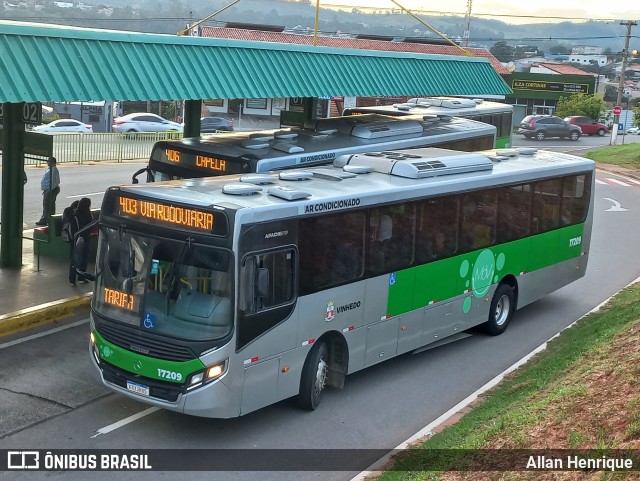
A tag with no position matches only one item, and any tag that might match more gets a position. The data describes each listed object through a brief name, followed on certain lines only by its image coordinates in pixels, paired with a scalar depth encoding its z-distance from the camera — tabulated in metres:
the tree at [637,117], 54.44
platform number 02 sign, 17.19
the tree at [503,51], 177.20
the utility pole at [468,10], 105.56
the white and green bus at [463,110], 25.62
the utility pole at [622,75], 57.31
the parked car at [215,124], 53.57
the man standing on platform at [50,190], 18.83
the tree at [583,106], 72.62
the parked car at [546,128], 62.56
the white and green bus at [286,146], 15.35
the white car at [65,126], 46.50
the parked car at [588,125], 69.31
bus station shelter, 13.51
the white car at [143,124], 51.00
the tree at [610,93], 126.84
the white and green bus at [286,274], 10.13
